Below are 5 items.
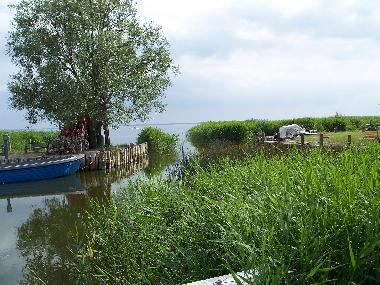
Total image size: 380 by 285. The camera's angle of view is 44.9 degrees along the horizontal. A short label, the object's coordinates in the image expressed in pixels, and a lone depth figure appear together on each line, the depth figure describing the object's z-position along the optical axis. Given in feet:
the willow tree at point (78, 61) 103.71
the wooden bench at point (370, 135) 88.16
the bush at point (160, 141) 139.33
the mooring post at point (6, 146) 92.38
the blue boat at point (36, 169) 81.46
